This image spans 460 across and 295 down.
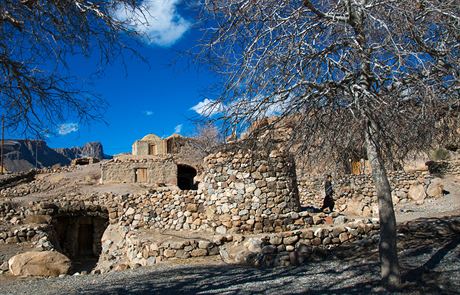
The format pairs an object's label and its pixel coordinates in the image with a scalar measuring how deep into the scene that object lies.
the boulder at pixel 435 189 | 16.89
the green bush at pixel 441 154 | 23.44
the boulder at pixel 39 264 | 9.02
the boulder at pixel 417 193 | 17.33
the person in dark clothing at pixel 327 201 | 15.70
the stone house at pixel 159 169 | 27.61
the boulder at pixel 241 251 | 8.45
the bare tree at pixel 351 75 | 4.85
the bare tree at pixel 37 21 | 4.53
